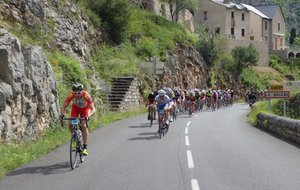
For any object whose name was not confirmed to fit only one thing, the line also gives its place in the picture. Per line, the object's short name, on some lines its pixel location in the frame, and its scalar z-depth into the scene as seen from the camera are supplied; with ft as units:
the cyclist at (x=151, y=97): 78.10
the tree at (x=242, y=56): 220.88
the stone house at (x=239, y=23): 265.34
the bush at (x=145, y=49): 147.33
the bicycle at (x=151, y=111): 72.02
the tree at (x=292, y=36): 384.00
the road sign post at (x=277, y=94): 70.54
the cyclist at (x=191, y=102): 103.96
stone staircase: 104.90
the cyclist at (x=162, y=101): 56.85
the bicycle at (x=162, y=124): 55.11
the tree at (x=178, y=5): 213.17
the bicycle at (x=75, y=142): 33.32
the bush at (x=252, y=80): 221.46
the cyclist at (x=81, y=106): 34.78
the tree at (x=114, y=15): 134.51
